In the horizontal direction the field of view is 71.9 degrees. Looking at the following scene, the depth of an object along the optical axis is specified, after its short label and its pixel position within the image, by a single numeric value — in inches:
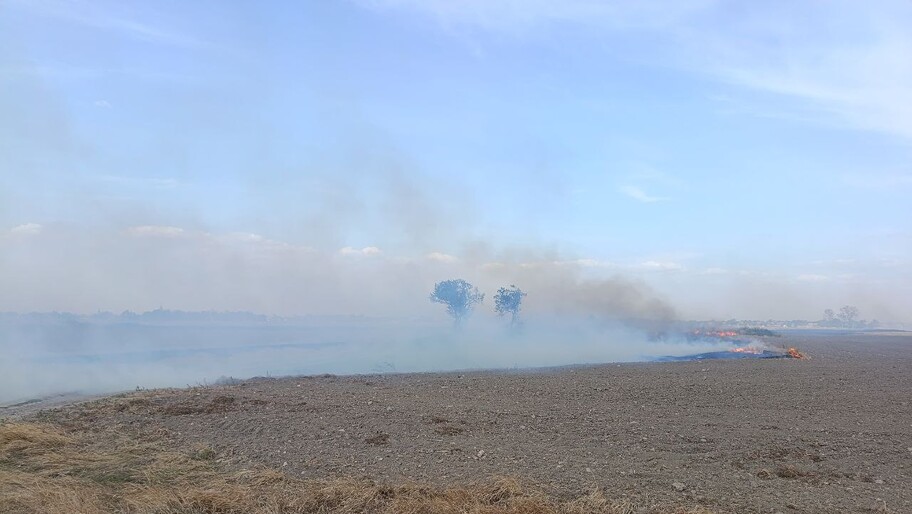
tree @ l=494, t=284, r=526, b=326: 2326.5
